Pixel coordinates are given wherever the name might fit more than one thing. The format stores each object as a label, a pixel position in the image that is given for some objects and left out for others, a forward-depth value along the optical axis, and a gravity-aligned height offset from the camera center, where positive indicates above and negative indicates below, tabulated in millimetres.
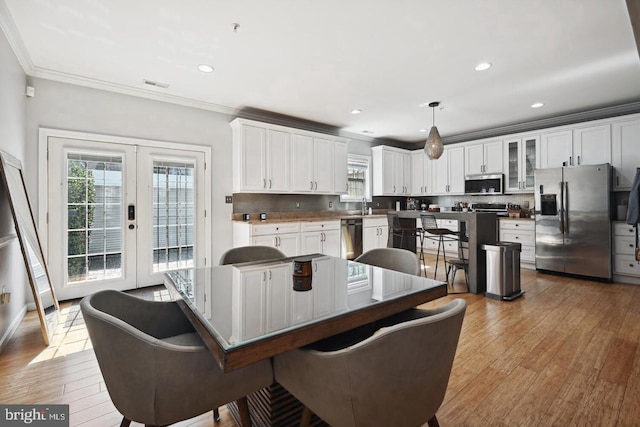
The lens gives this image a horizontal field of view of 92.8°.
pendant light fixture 4207 +964
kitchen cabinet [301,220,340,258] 4891 -364
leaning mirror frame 2410 -182
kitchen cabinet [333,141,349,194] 5691 +899
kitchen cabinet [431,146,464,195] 6441 +927
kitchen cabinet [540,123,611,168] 4625 +1090
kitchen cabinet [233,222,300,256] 4355 -289
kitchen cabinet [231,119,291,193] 4574 +903
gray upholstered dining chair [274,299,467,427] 936 -519
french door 3537 +29
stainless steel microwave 5809 +613
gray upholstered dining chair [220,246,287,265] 2469 -321
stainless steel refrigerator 4379 -84
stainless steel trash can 3623 -682
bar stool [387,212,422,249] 4430 -202
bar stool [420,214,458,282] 3982 -147
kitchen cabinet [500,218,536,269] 5273 -359
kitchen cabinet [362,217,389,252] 5727 -336
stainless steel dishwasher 5422 -399
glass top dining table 1010 -383
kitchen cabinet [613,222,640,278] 4269 -519
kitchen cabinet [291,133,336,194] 5137 +902
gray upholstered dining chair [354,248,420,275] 2166 -338
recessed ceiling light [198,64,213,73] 3309 +1628
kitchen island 3879 -298
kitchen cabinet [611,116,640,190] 4363 +919
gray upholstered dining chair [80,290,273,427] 1019 -570
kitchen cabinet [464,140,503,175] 5855 +1137
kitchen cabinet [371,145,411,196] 6652 +989
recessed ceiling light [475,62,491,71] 3250 +1615
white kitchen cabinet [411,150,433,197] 6996 +957
